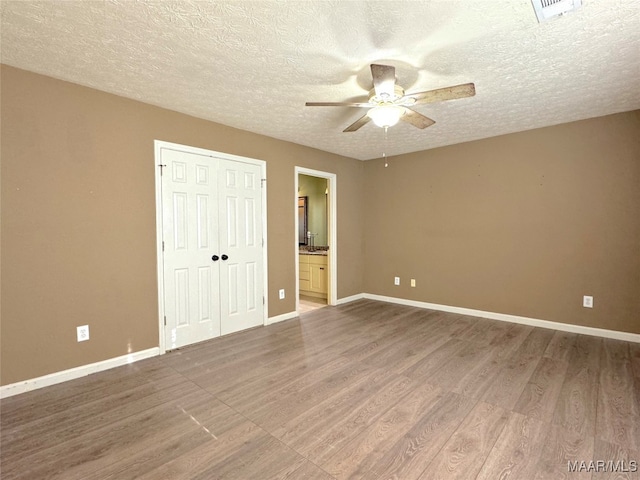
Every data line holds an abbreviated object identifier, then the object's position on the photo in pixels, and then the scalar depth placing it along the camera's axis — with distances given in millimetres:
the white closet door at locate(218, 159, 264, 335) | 3777
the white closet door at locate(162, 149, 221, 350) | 3305
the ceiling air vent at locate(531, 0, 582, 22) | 1752
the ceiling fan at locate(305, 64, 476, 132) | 2180
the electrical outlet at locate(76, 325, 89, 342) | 2738
